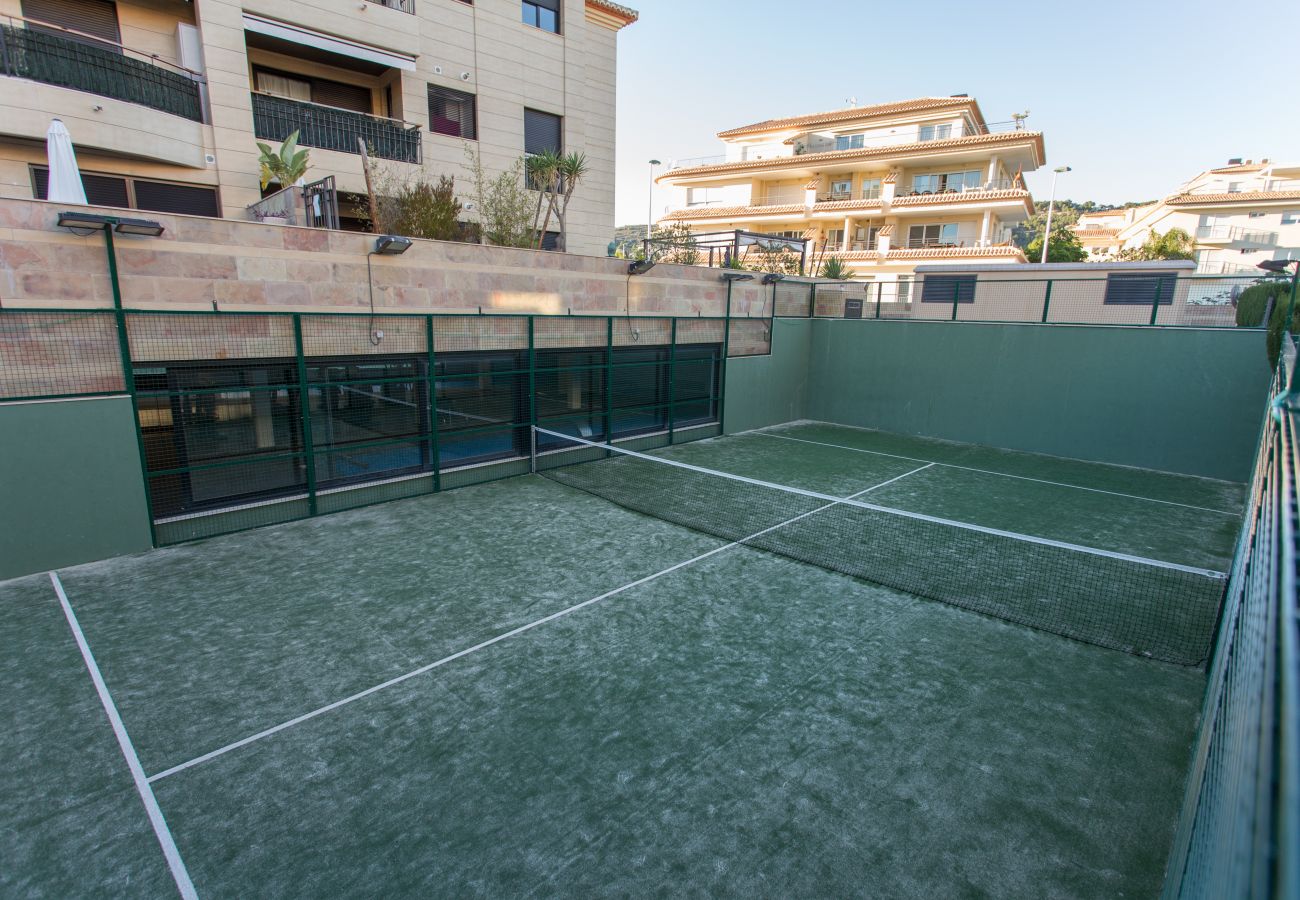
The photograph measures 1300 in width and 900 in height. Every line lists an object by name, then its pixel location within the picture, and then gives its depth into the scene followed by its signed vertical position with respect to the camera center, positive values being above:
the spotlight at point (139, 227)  7.59 +0.75
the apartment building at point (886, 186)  35.12 +7.57
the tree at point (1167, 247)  40.38 +4.76
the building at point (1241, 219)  47.81 +7.96
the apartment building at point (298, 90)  12.19 +4.83
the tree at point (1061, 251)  43.25 +4.52
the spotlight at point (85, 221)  7.25 +0.78
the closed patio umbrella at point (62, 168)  7.51 +1.38
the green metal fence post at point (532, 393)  11.95 -1.59
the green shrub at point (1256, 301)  12.66 +0.47
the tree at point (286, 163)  13.29 +2.69
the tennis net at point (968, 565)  6.76 -3.07
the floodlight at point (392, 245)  9.60 +0.80
